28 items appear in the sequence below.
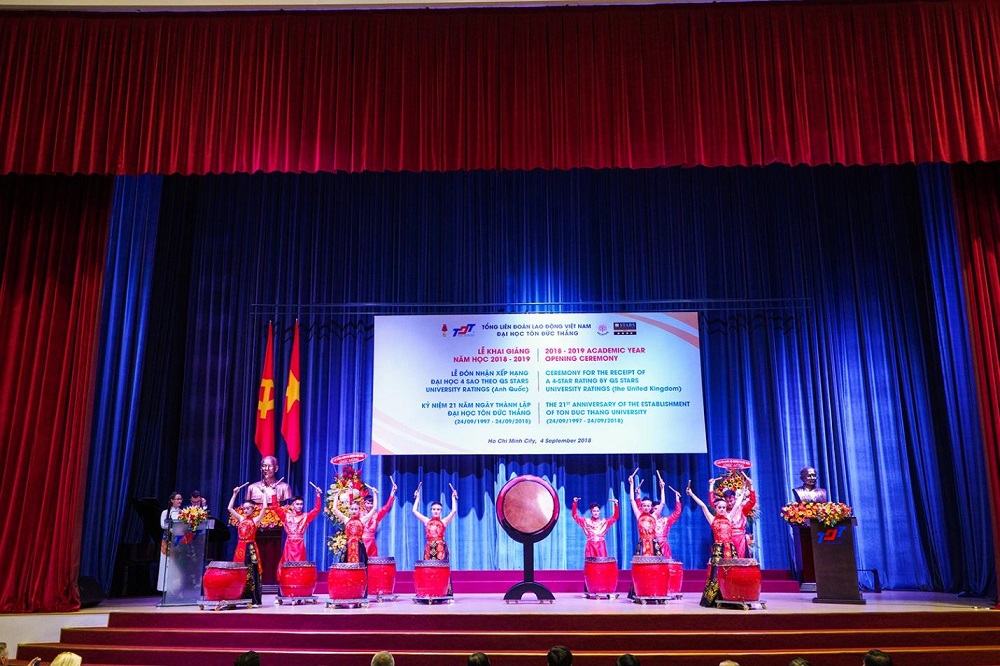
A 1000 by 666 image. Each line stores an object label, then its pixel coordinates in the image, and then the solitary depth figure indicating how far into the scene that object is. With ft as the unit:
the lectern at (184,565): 23.89
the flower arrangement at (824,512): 23.88
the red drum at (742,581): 21.84
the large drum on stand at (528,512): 24.77
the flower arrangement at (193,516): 23.90
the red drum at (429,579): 23.86
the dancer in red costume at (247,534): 25.10
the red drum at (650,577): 24.03
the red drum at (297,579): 24.85
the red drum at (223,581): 23.12
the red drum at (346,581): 23.35
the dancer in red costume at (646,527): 27.25
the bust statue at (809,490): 28.35
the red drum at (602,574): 25.91
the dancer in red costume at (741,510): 25.34
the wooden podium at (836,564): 23.48
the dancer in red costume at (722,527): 24.39
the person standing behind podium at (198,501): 25.81
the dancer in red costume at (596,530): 28.09
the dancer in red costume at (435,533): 26.86
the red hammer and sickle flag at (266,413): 31.17
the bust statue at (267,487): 27.89
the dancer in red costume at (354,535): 25.81
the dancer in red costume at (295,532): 26.73
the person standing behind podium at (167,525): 24.02
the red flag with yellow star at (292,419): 31.19
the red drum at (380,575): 25.30
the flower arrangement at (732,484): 25.67
